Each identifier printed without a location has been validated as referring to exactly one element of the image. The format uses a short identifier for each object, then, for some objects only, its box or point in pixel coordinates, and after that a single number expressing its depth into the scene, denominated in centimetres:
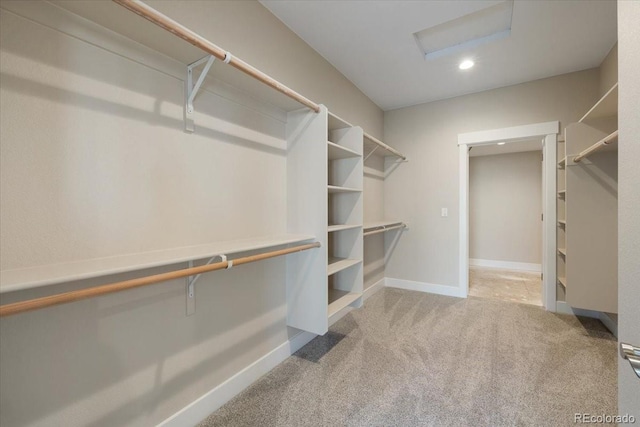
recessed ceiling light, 268
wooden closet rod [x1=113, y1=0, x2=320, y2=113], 94
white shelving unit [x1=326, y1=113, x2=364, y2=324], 243
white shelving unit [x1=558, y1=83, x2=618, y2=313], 235
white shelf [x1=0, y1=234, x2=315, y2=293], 78
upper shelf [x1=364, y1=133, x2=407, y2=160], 279
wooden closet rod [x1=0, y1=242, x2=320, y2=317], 74
